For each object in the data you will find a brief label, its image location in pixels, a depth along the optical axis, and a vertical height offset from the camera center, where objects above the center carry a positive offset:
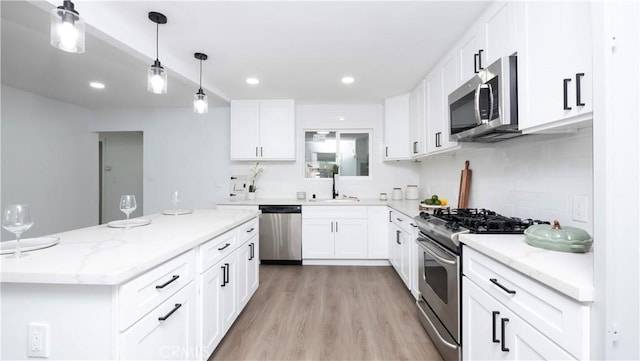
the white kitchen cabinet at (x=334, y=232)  3.86 -0.70
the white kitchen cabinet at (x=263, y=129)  4.14 +0.80
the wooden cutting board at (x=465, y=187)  2.68 -0.05
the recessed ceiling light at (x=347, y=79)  3.22 +1.22
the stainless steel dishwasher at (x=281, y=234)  3.90 -0.73
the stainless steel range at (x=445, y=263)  1.64 -0.56
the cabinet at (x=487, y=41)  1.61 +0.95
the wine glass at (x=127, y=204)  1.77 -0.14
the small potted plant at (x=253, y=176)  4.35 +0.09
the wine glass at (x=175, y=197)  2.26 -0.12
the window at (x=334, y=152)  4.57 +0.50
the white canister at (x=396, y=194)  4.16 -0.18
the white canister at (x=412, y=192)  4.09 -0.15
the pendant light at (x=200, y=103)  2.43 +0.70
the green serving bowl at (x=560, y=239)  1.18 -0.25
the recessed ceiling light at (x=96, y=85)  3.44 +1.24
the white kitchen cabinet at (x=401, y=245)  2.80 -0.72
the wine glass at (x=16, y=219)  1.17 -0.16
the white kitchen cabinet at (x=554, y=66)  1.10 +0.52
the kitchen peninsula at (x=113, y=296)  1.00 -0.46
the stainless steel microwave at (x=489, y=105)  1.56 +0.49
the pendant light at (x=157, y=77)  1.93 +0.74
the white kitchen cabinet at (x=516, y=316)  0.89 -0.53
